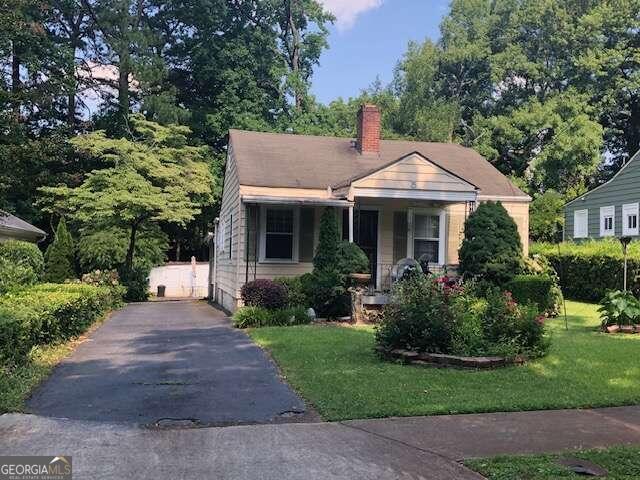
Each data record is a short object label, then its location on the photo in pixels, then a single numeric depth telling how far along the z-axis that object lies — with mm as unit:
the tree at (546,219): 29406
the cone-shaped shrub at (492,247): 14731
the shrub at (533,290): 14109
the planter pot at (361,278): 14195
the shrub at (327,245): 14617
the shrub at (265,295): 13930
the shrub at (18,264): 13469
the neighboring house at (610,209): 22297
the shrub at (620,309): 11828
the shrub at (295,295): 14547
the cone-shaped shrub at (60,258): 25389
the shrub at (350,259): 14414
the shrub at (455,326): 8688
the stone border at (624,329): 11750
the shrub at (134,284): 24922
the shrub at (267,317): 13477
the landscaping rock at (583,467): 4586
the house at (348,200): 15906
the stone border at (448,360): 8258
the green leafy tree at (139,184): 24047
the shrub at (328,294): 14320
